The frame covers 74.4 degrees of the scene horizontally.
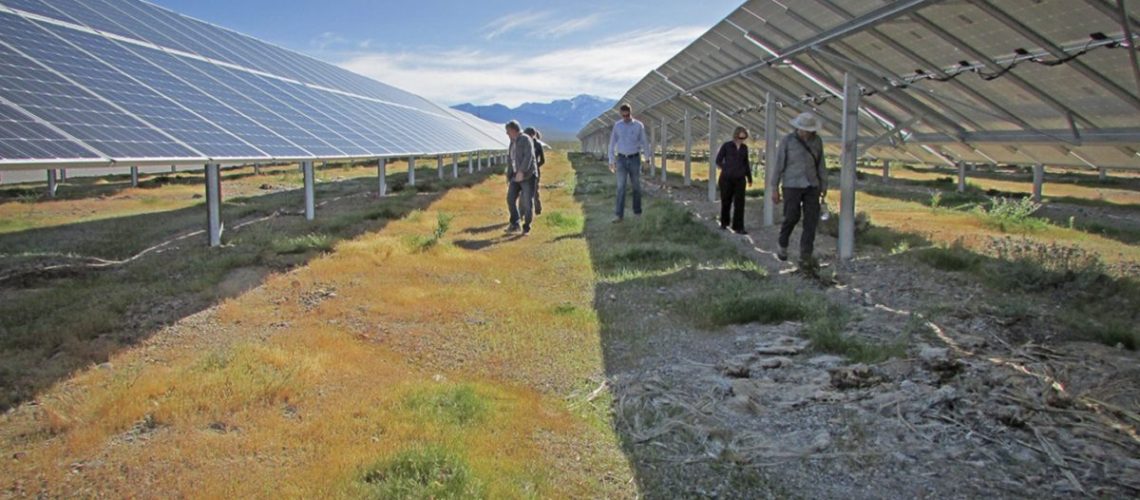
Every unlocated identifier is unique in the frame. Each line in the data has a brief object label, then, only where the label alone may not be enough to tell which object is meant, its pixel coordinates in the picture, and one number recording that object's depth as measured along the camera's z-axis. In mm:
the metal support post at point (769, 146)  12086
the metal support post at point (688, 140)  20361
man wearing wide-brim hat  8188
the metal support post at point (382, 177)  18042
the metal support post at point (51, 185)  18984
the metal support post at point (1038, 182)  17594
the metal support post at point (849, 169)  8719
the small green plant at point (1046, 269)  6797
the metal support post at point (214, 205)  9531
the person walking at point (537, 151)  12836
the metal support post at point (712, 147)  16641
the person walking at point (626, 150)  12352
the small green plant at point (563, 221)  12751
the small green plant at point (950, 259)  7906
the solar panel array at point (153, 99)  7098
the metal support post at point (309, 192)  12461
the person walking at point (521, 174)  11773
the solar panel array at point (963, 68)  7391
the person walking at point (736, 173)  11102
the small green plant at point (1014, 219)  11797
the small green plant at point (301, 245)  9508
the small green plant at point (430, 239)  9883
